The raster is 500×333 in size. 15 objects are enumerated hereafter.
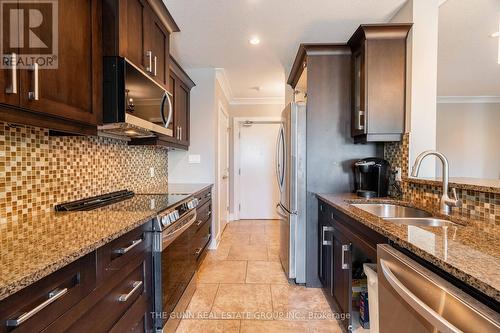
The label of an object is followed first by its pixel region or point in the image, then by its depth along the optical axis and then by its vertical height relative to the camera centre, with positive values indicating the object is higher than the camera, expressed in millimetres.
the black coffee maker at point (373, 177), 2139 -121
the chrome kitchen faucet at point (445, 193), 1385 -171
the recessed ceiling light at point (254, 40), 2584 +1292
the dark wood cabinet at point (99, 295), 651 -452
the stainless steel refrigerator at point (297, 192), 2354 -281
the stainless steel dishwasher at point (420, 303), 641 -428
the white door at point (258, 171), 4992 -170
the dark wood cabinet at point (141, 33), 1403 +842
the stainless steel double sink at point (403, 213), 1438 -343
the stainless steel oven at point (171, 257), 1406 -623
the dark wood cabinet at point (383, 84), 2025 +650
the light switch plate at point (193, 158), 3342 +52
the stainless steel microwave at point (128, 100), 1410 +387
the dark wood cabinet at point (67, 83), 920 +339
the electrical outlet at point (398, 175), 2088 -101
